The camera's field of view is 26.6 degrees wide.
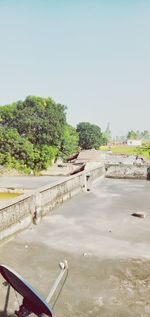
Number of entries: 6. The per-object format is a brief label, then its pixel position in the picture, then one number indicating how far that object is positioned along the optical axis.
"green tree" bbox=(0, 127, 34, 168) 39.41
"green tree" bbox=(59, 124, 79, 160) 57.05
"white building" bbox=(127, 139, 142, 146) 184.25
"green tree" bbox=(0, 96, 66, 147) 43.75
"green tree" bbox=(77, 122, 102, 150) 111.00
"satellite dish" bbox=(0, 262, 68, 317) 4.94
